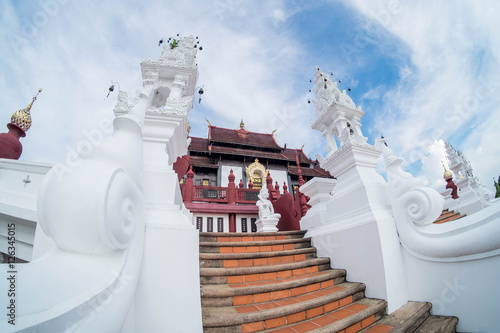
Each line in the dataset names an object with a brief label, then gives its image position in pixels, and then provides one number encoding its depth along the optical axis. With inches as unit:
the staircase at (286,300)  69.2
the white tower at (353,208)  92.1
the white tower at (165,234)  52.8
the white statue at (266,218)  219.1
